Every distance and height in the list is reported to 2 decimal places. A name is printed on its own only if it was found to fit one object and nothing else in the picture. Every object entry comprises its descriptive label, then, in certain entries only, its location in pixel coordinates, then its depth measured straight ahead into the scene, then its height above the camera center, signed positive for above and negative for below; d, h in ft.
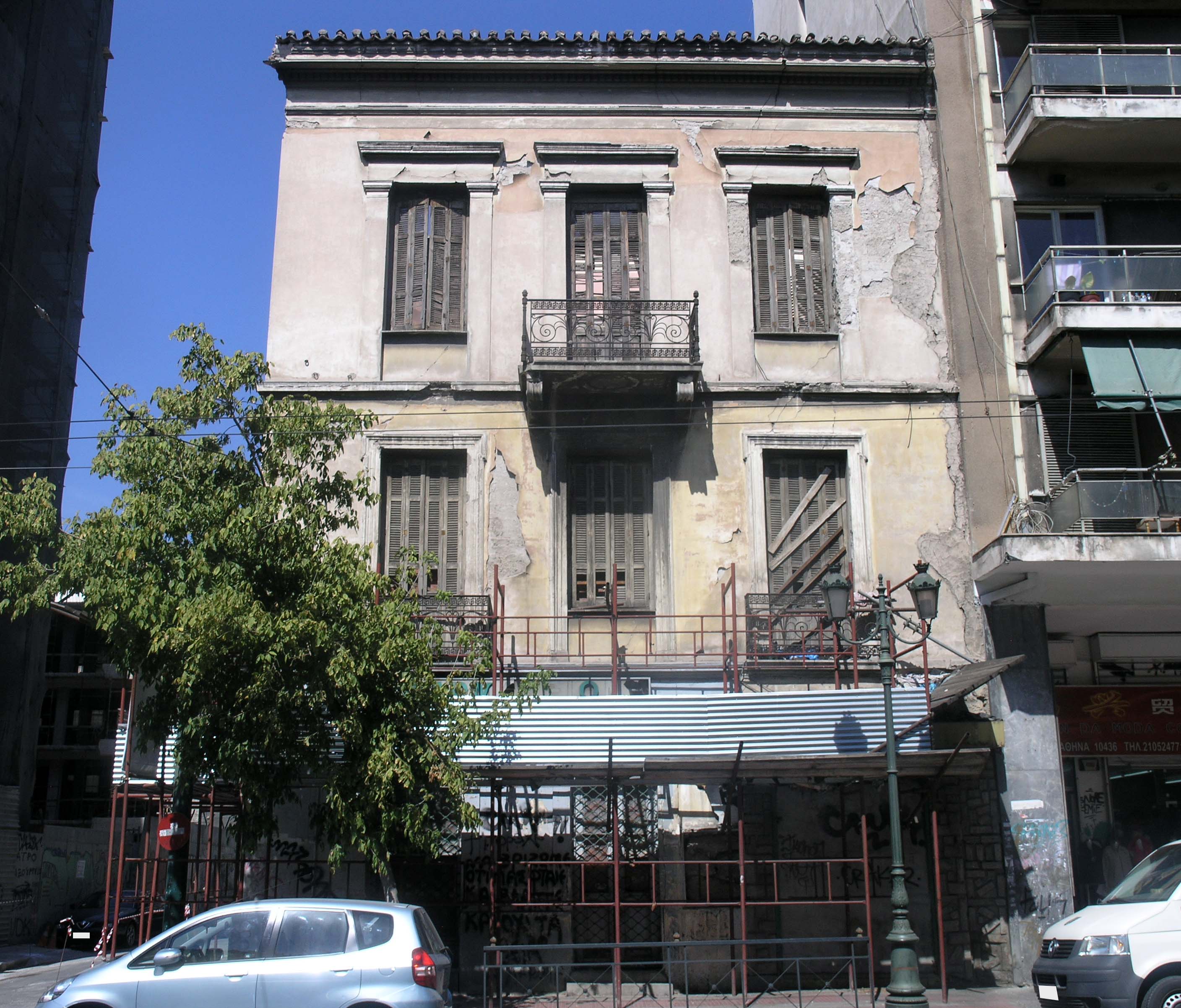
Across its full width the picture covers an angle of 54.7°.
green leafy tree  36.52 +5.58
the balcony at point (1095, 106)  53.98 +31.54
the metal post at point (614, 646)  47.98 +6.19
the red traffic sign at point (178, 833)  39.37 -1.09
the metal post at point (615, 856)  40.19 -2.08
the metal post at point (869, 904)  40.29 -3.91
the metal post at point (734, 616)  48.60 +7.49
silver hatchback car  30.71 -4.35
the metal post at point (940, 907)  41.70 -4.09
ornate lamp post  35.94 +0.78
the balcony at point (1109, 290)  52.06 +22.66
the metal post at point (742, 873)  40.50 -2.76
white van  31.37 -4.37
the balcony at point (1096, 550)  47.75 +9.89
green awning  50.93 +18.46
